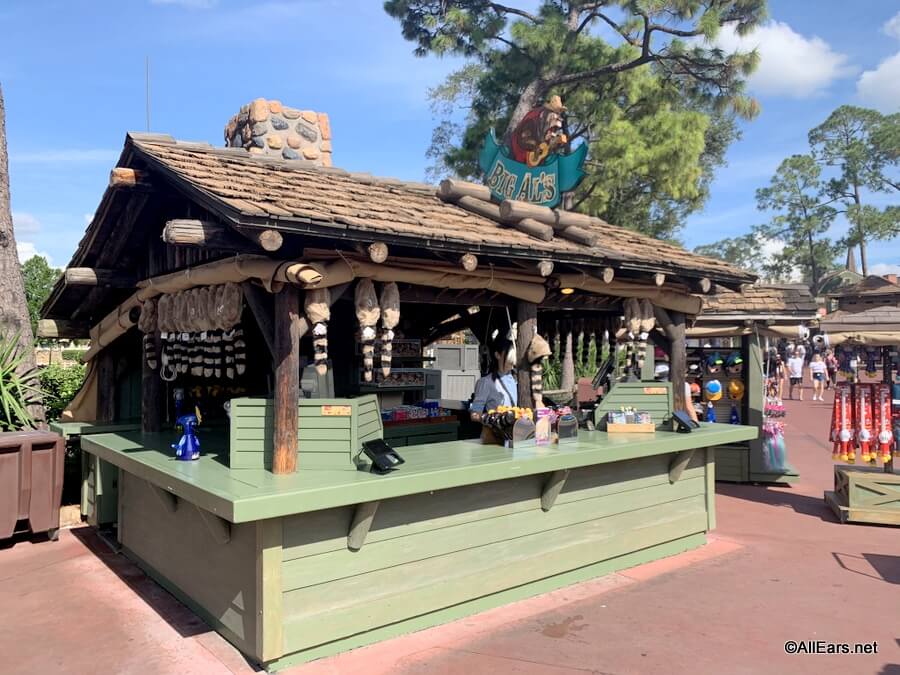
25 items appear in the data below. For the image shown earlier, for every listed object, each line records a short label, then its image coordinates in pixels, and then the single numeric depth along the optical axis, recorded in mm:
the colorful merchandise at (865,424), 7699
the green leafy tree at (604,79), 15789
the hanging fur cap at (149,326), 6875
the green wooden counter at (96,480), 7242
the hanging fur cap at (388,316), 5109
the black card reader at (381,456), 4496
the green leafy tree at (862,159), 39406
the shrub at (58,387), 9367
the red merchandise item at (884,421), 7617
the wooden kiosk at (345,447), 4305
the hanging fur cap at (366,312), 5020
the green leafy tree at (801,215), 43969
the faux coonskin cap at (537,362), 6168
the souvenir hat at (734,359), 9945
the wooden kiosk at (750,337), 9664
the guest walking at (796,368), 24125
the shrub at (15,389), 7742
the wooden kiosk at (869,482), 7633
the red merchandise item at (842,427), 7734
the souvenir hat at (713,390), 9734
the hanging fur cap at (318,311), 4676
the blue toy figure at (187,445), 5141
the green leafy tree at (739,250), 61250
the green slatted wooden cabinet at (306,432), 4684
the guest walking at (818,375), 20672
